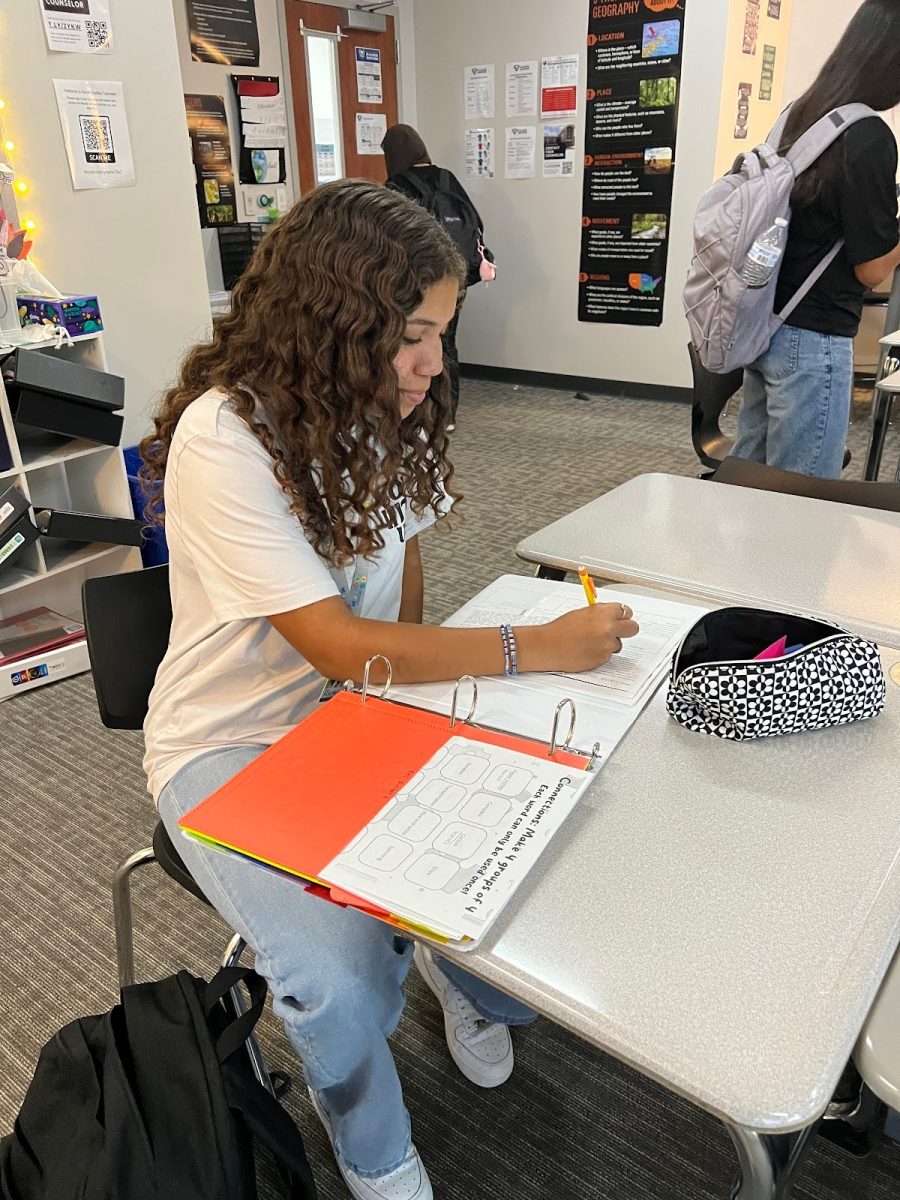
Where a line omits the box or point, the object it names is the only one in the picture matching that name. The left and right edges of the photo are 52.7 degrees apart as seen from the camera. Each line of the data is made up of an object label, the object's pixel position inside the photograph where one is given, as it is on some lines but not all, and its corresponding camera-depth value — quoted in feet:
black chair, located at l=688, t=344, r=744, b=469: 8.75
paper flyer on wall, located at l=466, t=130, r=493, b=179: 17.30
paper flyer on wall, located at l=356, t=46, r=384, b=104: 16.83
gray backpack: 6.20
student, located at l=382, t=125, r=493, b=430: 15.12
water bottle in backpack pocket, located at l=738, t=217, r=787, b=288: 6.39
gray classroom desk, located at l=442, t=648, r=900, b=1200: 2.04
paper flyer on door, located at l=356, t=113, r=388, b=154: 17.04
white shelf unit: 8.11
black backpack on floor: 2.73
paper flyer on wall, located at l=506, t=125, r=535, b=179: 16.80
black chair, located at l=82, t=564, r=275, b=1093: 4.05
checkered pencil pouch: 3.02
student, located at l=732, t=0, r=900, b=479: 5.88
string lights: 7.92
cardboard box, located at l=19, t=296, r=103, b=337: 7.93
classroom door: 15.81
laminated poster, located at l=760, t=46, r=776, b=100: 16.05
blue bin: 8.87
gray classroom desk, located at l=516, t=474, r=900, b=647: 4.20
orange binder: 2.58
